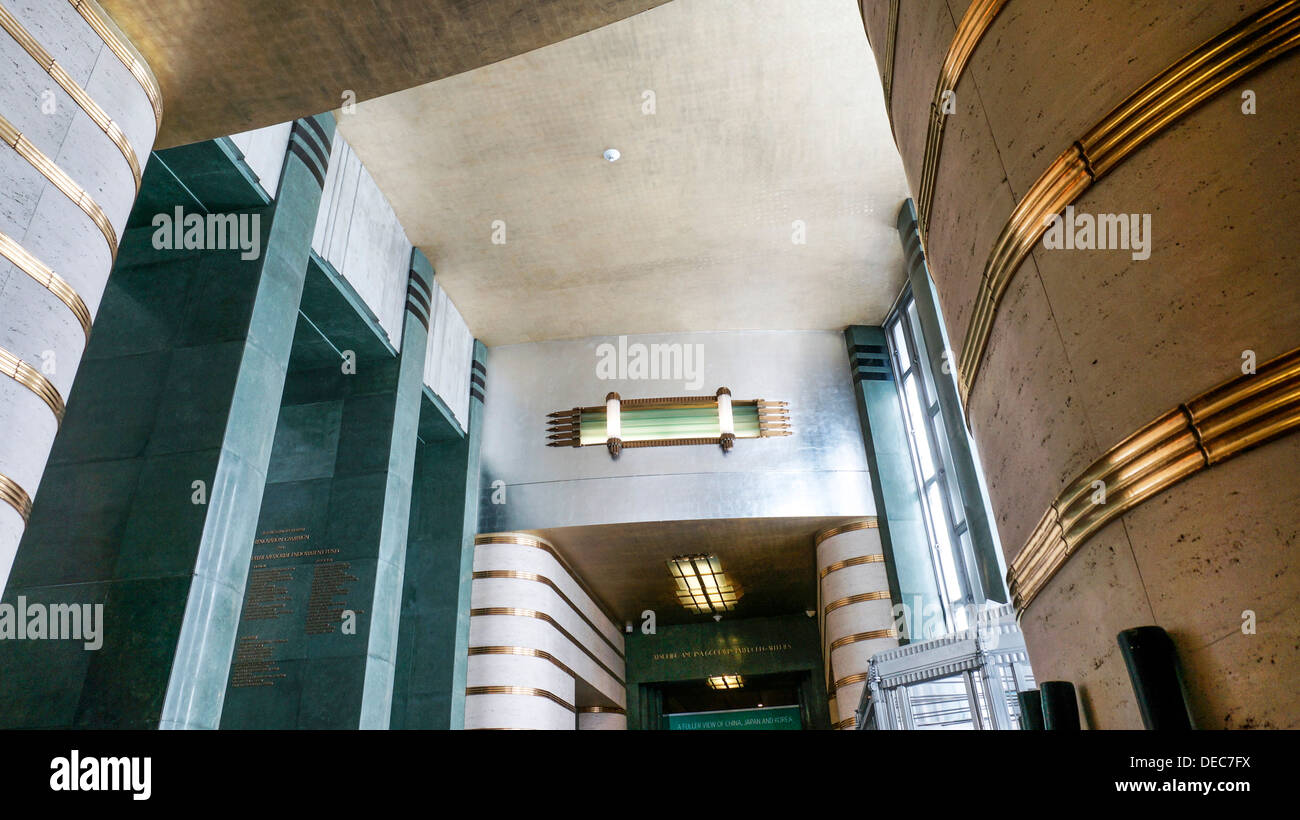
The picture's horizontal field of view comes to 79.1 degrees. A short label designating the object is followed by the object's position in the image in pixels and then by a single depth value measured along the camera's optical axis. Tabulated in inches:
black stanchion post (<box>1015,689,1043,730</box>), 93.4
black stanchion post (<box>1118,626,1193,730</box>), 70.8
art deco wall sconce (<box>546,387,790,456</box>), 450.3
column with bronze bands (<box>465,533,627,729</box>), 401.1
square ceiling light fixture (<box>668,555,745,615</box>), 481.7
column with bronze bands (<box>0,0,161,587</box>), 145.9
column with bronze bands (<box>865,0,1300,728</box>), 68.7
